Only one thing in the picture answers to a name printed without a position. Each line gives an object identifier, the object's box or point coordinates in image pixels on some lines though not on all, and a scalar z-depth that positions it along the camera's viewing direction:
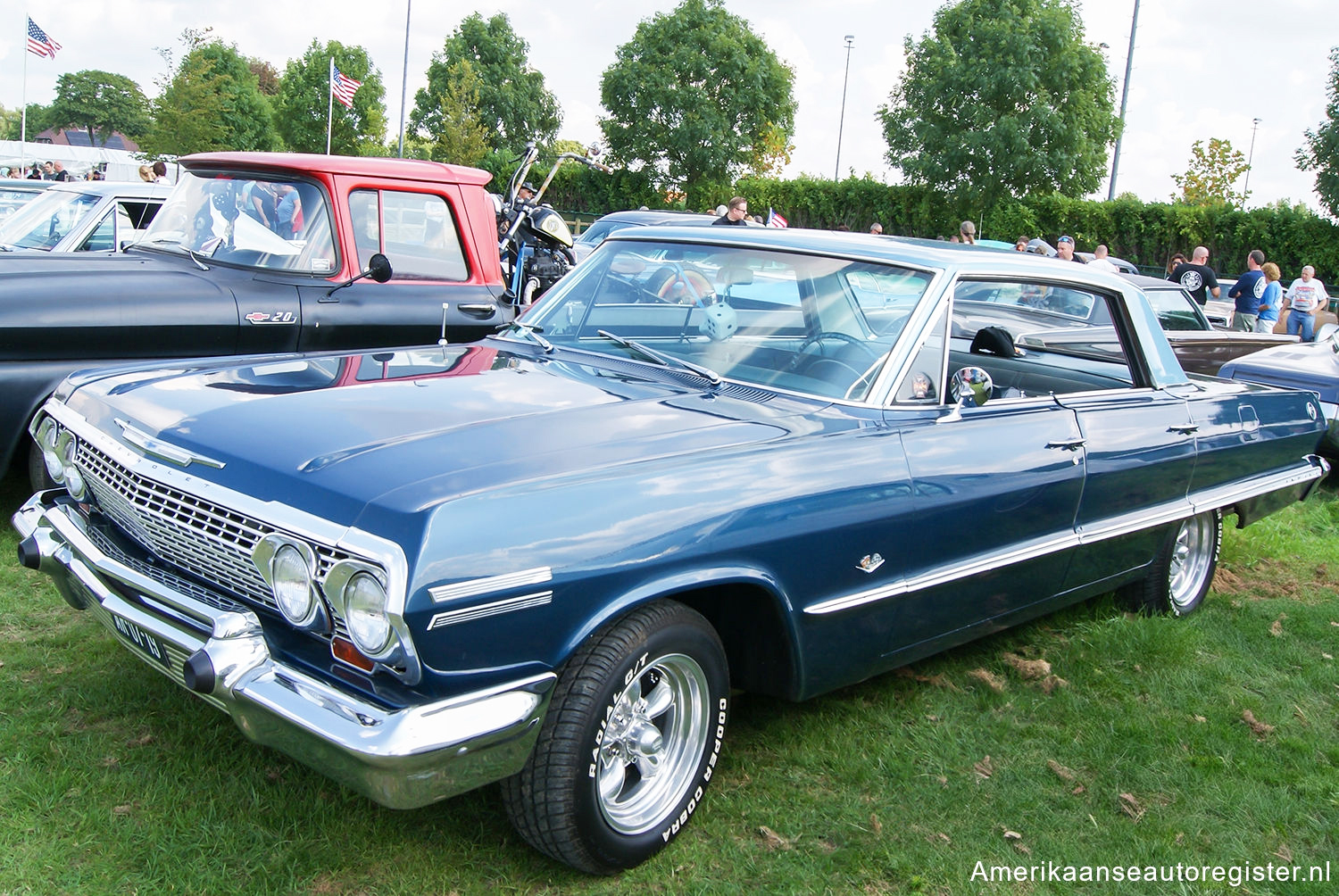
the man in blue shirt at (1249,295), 14.45
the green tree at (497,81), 50.19
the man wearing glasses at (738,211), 10.85
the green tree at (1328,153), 28.23
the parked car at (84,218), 7.26
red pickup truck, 4.87
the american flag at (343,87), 27.12
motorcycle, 9.90
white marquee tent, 26.10
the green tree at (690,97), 42.72
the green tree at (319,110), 44.38
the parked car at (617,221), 12.79
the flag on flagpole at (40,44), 30.17
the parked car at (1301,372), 7.86
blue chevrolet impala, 2.31
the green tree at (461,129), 38.75
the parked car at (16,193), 9.52
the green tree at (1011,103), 30.95
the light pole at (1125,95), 28.18
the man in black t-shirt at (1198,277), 13.97
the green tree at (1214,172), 44.88
